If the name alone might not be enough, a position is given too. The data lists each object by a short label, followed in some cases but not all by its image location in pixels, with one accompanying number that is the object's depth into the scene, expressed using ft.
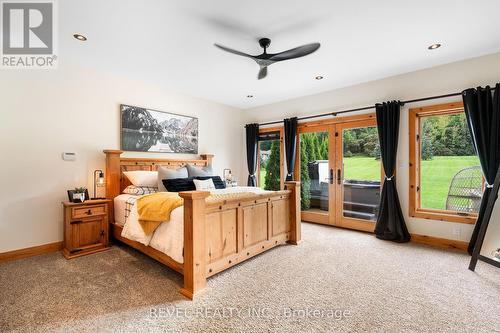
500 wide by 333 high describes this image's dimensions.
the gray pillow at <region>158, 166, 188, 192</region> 12.13
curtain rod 11.66
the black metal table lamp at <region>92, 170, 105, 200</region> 11.62
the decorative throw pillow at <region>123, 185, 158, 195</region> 11.93
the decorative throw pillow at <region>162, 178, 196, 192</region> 11.78
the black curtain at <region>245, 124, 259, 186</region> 19.48
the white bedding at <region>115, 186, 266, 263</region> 7.86
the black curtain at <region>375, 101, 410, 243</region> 12.42
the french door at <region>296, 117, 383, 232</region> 14.16
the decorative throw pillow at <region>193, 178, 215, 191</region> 12.29
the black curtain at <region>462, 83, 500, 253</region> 10.02
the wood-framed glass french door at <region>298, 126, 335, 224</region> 15.75
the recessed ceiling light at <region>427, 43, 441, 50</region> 9.87
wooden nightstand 10.28
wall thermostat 11.25
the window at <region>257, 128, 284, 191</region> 18.61
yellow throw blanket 8.35
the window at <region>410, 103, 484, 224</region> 11.35
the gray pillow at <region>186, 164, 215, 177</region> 13.98
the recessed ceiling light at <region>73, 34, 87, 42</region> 8.91
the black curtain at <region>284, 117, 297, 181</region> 16.85
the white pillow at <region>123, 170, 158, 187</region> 12.28
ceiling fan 8.21
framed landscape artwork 13.37
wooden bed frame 7.32
